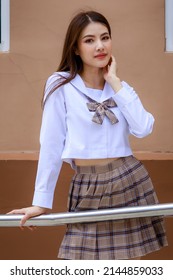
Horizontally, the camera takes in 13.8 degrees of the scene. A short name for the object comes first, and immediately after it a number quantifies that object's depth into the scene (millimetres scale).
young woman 3166
